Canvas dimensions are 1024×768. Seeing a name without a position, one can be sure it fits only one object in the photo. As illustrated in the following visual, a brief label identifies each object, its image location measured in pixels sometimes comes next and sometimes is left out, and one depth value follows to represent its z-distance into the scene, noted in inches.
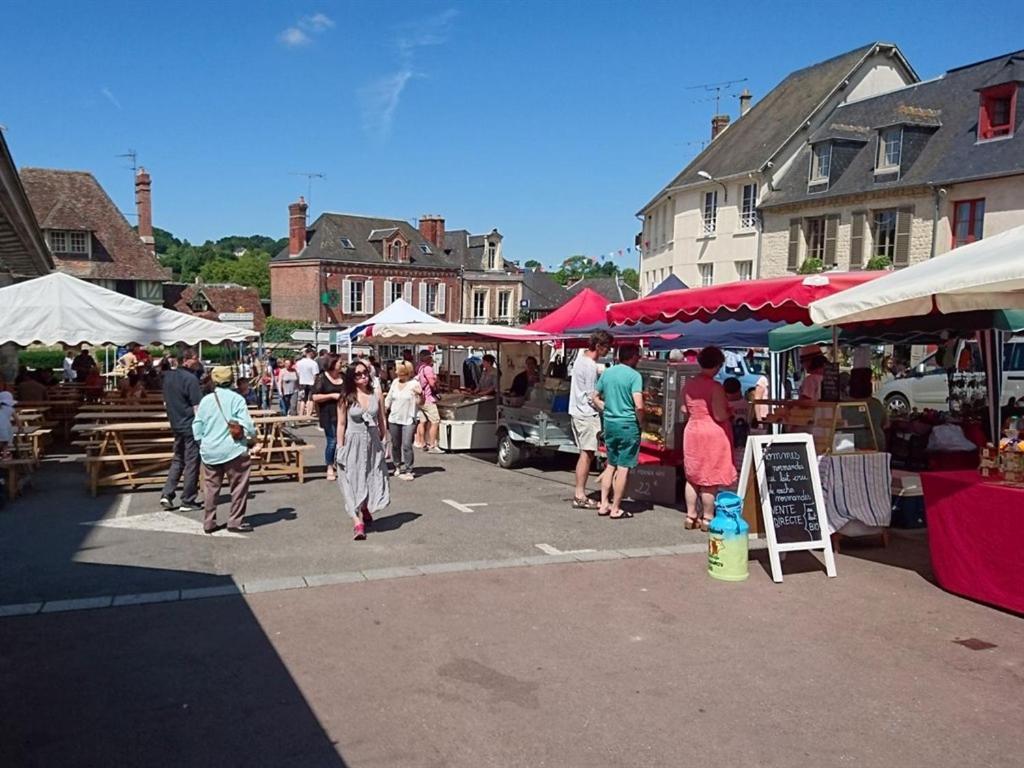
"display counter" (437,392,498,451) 561.6
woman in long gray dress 297.9
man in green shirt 323.0
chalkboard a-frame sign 263.0
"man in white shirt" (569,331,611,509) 354.3
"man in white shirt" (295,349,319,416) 780.6
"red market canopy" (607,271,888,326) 293.7
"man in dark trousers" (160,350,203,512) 351.3
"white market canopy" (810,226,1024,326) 225.6
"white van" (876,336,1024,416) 656.4
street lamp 1350.9
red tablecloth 224.2
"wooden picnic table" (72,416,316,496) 390.0
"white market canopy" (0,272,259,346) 428.1
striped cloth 278.4
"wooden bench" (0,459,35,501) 362.0
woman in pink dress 299.9
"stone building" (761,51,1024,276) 993.5
